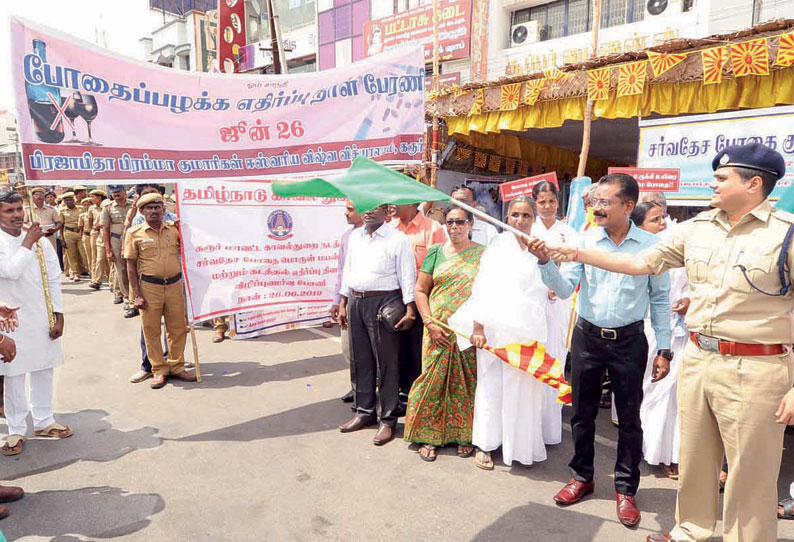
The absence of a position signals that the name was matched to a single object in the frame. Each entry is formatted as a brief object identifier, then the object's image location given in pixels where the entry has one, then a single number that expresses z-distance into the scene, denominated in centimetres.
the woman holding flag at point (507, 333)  326
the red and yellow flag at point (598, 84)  618
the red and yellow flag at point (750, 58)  503
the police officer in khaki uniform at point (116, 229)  808
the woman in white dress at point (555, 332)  370
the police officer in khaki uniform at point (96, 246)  967
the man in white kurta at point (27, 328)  348
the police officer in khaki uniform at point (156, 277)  483
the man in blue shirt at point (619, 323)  271
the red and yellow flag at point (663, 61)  558
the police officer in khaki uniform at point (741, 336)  206
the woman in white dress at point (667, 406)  338
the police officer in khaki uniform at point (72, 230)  1070
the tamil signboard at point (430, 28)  1748
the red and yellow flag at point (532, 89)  678
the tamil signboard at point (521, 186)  447
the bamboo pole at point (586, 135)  617
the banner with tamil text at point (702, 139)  439
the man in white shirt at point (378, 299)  380
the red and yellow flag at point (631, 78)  583
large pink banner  358
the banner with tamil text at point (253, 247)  493
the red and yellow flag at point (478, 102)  751
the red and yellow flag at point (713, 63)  529
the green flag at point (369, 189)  231
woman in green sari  356
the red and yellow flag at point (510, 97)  709
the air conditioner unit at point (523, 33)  1628
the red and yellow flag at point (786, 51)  486
